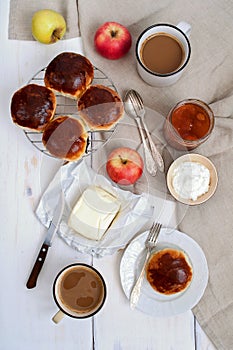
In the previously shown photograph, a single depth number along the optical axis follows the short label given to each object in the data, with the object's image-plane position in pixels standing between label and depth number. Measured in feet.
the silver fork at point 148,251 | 4.25
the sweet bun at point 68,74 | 4.33
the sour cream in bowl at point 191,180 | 4.39
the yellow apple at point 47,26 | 4.53
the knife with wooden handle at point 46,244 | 4.32
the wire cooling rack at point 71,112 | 4.52
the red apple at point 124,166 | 4.39
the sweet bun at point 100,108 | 4.32
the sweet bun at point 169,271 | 4.22
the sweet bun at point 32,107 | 4.28
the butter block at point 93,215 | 4.31
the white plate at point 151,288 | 4.26
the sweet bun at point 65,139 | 4.27
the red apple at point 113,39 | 4.57
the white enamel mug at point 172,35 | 4.45
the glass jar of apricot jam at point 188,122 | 4.41
